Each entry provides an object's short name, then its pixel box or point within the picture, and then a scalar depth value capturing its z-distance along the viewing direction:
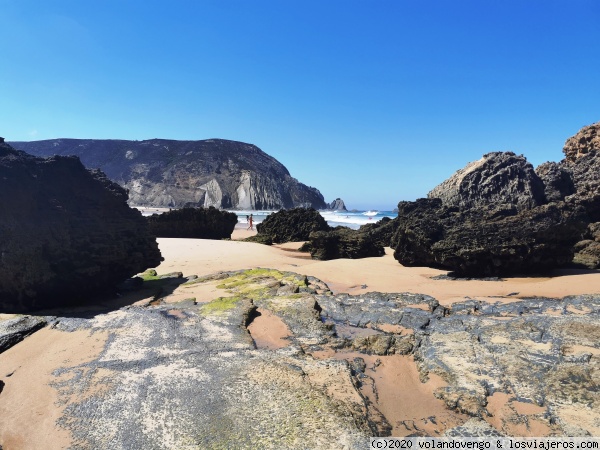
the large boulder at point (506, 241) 7.77
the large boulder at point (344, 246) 12.77
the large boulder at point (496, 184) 16.67
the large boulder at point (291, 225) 19.80
